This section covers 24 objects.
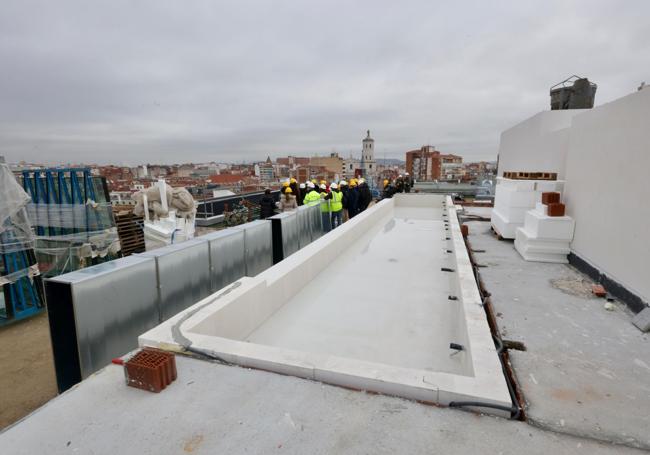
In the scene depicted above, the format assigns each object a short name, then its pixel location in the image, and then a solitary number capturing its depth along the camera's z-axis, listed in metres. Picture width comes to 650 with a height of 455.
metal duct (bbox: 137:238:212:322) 3.65
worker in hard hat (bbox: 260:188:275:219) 10.87
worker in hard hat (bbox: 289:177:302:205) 11.59
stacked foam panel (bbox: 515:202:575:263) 5.22
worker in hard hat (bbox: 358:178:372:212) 14.06
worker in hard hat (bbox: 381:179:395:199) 17.80
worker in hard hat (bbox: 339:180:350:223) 13.50
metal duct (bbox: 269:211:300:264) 6.55
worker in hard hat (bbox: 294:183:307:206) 12.57
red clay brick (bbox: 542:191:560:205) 5.43
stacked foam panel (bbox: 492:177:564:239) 6.05
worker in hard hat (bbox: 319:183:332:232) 10.59
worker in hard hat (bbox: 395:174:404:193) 19.22
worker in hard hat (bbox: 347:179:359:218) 13.62
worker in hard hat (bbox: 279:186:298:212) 10.75
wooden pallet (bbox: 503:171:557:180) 6.32
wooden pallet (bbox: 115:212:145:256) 9.51
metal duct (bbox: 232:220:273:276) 5.51
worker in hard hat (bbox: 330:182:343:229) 10.95
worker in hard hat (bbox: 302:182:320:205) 10.20
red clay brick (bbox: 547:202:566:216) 5.32
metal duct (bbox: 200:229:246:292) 4.58
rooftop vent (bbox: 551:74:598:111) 10.35
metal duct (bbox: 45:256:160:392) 2.72
